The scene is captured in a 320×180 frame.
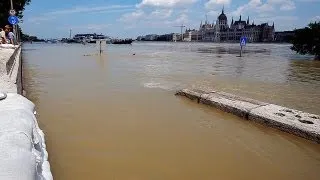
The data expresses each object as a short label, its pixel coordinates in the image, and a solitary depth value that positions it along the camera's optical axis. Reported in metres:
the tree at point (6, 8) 22.68
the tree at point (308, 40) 21.44
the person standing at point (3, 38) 10.87
